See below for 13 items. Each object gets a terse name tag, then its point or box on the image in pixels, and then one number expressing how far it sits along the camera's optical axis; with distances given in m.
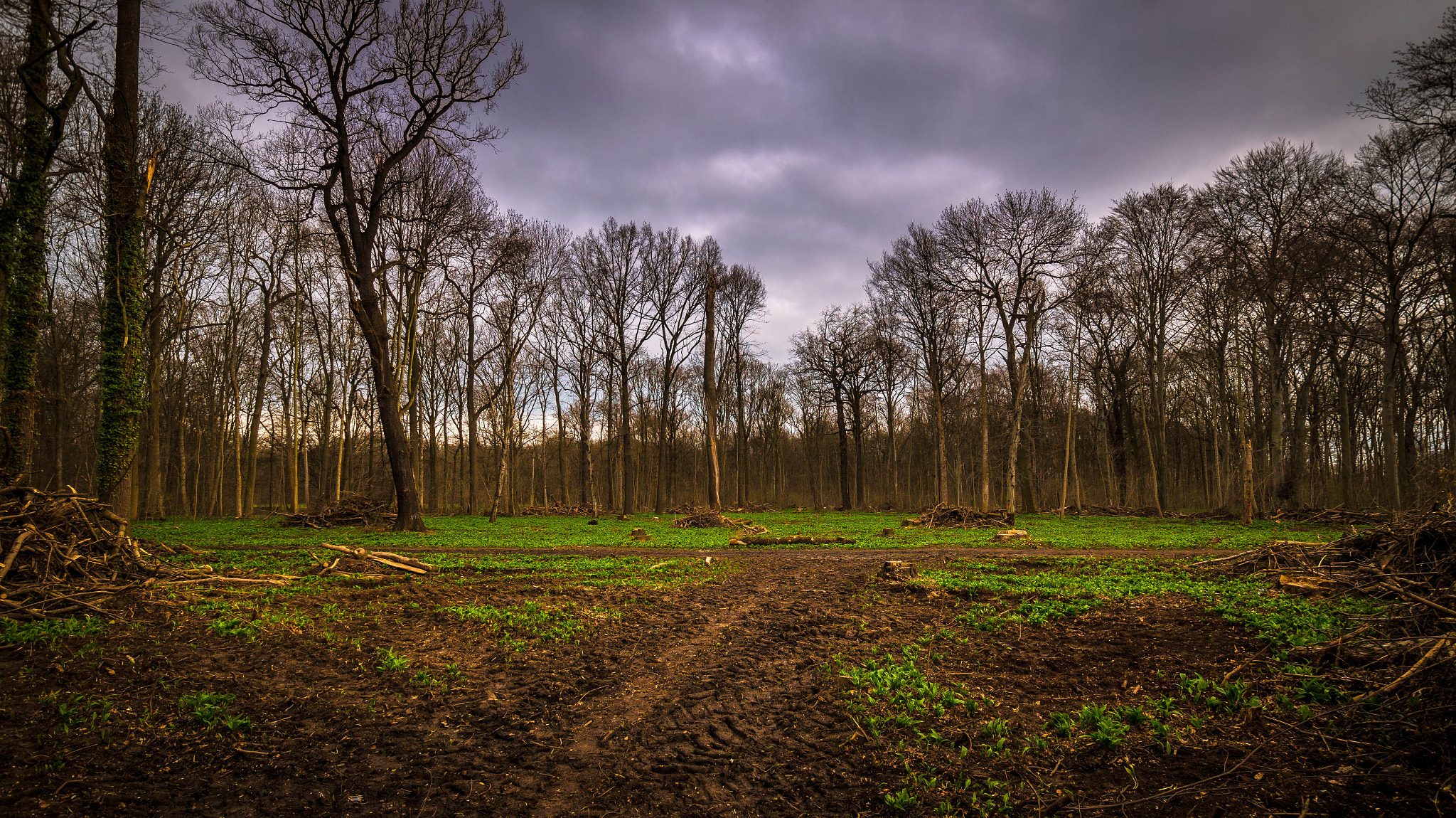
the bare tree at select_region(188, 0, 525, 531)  16.11
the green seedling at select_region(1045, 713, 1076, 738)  4.14
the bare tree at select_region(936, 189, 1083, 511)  26.98
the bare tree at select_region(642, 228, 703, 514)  33.00
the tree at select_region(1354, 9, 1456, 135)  16.20
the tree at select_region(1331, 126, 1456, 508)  19.09
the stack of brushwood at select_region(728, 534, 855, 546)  17.19
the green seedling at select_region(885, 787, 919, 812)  3.60
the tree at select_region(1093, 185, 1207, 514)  28.61
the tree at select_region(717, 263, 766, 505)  37.47
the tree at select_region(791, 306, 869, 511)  38.81
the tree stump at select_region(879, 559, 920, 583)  9.59
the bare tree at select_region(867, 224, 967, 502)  32.00
